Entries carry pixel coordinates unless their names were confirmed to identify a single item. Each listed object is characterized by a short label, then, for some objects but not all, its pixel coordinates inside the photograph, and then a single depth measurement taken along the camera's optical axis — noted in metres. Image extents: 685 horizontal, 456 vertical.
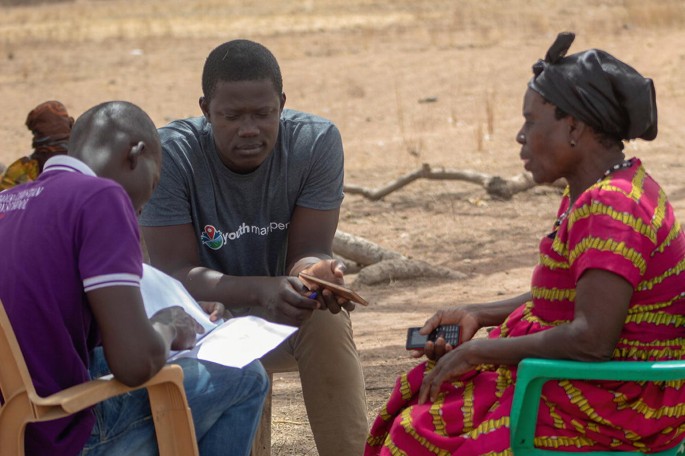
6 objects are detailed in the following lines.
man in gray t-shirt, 7.07
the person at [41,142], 12.23
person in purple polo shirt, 5.00
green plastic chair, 5.25
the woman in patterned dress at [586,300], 5.29
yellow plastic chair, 4.89
